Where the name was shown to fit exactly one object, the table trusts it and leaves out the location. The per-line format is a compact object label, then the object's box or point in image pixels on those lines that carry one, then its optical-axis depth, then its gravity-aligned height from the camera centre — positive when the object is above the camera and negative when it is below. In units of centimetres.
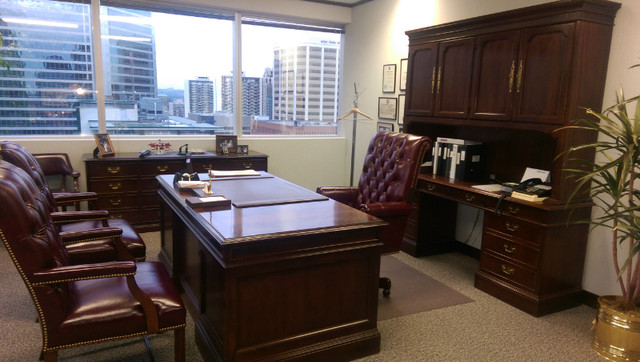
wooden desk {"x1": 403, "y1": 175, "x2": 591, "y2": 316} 306 -94
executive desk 210 -84
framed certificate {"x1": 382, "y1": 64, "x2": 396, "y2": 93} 519 +46
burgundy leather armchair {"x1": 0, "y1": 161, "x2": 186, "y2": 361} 177 -83
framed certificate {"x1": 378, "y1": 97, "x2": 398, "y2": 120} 519 +12
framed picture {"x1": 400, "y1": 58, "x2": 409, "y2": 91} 501 +51
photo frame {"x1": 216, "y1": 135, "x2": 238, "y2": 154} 524 -38
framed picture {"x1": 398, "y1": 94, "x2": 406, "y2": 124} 509 +12
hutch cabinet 297 +8
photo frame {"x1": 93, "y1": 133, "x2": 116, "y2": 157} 455 -38
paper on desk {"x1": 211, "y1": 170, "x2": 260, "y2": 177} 350 -49
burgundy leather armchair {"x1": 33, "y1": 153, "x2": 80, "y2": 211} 437 -60
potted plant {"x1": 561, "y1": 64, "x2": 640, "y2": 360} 248 -73
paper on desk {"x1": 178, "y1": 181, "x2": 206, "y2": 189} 294 -49
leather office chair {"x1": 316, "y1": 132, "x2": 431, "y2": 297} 309 -50
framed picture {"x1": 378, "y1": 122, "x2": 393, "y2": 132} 528 -11
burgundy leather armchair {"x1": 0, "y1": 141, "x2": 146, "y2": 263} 269 -77
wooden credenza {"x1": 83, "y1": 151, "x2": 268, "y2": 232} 446 -73
